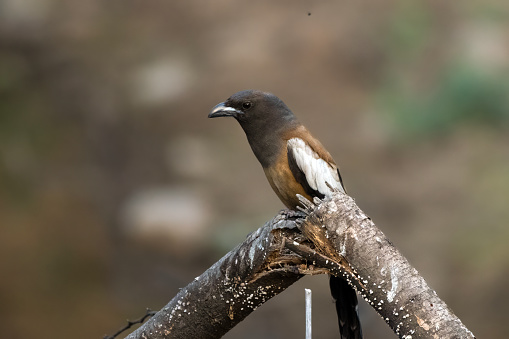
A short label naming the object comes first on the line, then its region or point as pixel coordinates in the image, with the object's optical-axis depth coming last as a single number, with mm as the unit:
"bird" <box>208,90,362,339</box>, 6598
